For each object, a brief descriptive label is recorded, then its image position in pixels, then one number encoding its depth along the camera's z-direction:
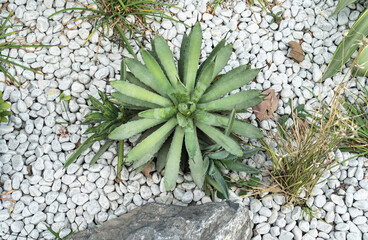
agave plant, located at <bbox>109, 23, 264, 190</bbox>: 2.12
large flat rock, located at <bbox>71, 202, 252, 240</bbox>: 2.04
